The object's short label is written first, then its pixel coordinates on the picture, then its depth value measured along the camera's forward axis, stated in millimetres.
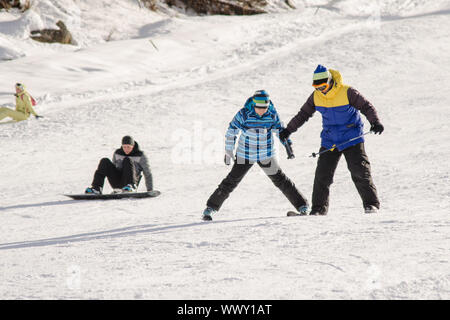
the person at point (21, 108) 24312
